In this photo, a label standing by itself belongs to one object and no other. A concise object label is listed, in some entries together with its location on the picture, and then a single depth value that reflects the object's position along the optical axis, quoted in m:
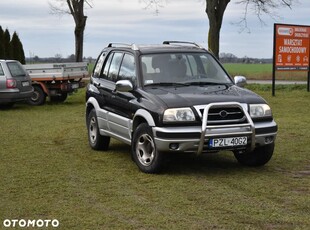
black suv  7.69
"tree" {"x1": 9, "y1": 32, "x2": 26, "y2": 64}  32.61
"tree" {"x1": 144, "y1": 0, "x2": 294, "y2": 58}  26.50
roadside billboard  22.72
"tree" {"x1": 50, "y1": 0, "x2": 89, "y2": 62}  32.41
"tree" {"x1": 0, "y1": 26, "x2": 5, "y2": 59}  31.27
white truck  20.58
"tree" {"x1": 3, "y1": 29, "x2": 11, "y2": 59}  32.12
